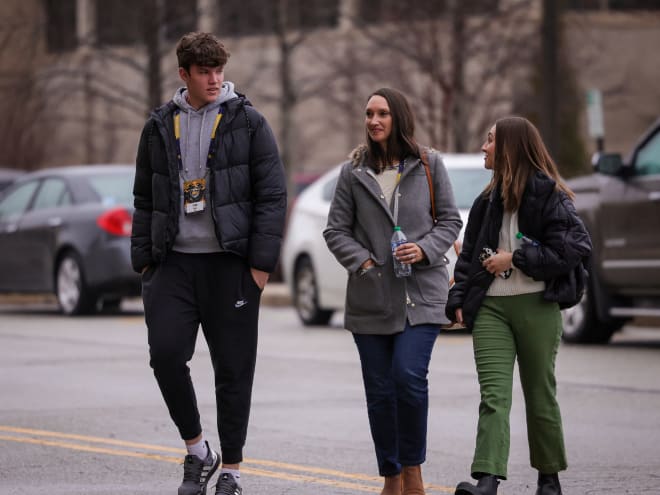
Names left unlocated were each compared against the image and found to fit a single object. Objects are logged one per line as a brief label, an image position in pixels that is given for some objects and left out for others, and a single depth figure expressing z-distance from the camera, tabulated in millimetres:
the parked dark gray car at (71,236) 35781
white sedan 31984
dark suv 27328
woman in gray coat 13633
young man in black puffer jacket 13641
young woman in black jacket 13391
